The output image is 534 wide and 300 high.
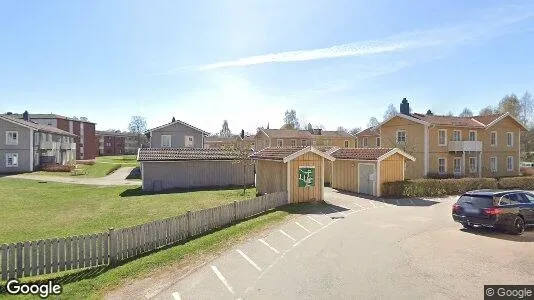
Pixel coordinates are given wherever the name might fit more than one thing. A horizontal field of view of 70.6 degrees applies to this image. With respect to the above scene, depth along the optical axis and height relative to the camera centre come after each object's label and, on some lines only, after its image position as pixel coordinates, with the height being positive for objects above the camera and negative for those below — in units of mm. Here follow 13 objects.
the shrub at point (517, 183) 30898 -2568
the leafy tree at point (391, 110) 126438 +14233
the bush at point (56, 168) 48500 -1901
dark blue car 14695 -2328
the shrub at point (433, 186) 26891 -2573
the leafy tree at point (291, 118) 130962 +12093
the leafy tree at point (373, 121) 138225 +11500
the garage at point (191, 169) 33000 -1450
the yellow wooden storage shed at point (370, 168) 26953 -1181
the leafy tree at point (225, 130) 146150 +9257
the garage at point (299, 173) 22812 -1271
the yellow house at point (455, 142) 36812 +985
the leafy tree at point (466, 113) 118650 +12429
